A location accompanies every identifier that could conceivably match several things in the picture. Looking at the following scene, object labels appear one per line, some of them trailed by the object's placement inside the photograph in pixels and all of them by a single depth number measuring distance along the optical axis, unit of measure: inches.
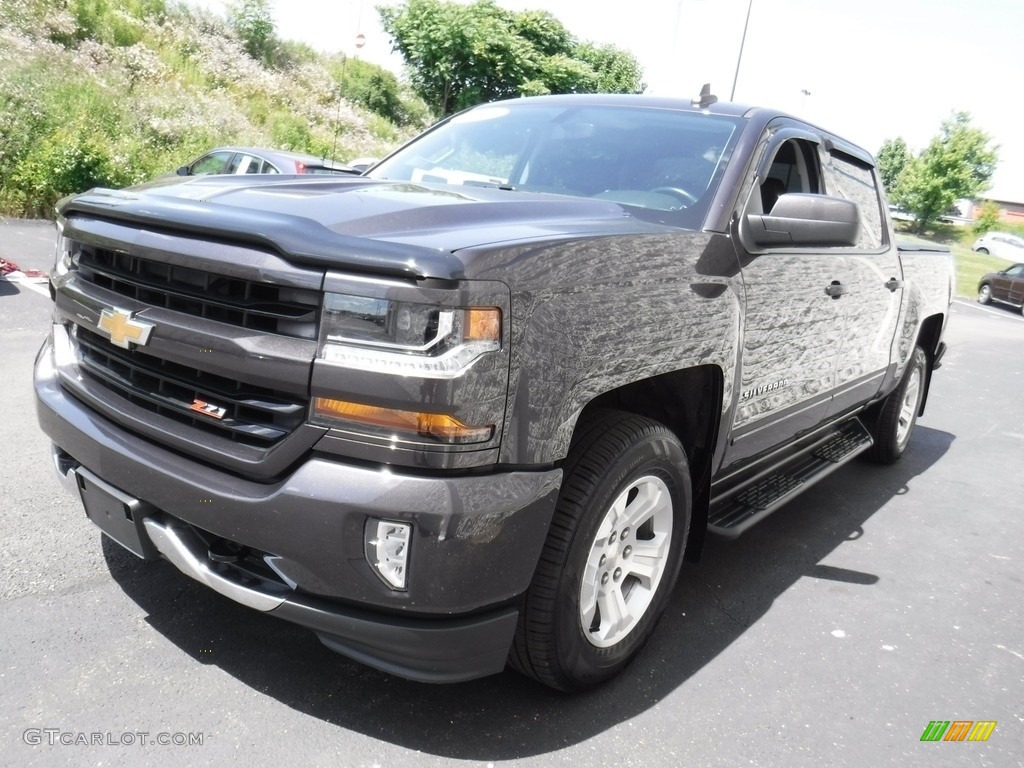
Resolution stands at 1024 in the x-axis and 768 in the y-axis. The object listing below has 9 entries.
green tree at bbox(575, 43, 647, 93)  2380.7
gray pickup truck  76.2
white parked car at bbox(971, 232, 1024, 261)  1781.5
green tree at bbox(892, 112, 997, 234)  1941.4
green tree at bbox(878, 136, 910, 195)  3080.7
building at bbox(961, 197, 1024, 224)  3287.4
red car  924.6
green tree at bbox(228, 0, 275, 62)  1176.2
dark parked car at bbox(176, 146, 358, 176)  416.5
